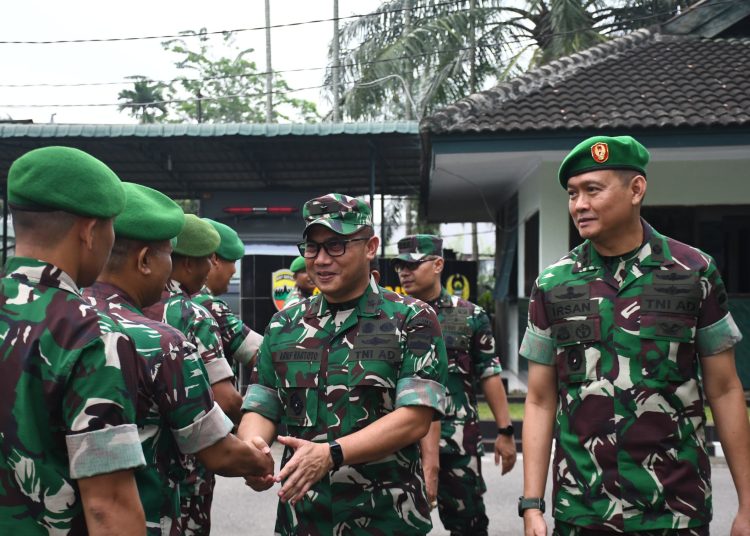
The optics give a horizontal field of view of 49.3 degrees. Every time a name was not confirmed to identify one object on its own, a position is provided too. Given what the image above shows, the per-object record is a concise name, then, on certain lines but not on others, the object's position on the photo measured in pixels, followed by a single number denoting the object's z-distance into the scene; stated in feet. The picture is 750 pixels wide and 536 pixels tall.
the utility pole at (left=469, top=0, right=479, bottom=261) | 62.75
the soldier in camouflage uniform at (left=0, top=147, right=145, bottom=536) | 5.42
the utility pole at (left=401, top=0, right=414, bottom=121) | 66.23
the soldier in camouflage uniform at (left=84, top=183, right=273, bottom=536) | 6.81
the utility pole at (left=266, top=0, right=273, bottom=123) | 87.20
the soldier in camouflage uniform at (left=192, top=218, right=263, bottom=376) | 13.58
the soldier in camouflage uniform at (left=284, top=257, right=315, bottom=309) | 22.97
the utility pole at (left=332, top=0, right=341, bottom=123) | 74.02
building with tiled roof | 33.55
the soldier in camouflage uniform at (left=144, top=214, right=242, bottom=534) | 11.15
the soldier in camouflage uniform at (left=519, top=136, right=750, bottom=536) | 8.36
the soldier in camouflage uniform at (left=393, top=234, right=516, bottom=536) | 15.02
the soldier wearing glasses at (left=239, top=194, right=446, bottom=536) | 8.84
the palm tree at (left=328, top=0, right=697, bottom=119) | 59.16
